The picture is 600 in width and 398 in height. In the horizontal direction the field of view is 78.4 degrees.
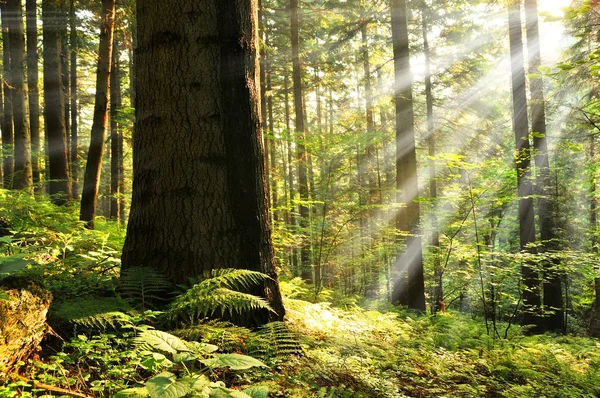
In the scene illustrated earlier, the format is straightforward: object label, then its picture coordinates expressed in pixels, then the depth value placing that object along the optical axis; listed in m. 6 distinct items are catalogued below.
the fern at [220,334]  2.42
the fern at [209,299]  2.44
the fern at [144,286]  2.66
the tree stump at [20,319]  1.81
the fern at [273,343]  2.57
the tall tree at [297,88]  13.09
